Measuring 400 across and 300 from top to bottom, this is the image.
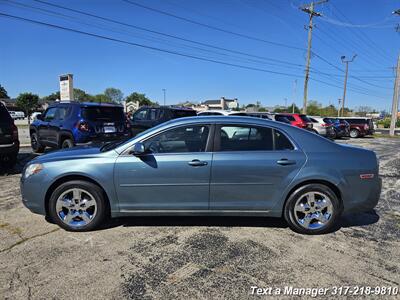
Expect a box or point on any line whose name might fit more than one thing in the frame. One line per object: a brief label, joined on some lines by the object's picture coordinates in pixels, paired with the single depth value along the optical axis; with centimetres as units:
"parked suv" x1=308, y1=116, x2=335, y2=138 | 2203
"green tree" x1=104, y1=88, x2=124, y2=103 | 13175
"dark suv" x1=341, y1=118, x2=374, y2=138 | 2741
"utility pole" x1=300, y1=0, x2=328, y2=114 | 2964
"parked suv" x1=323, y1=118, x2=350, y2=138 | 2558
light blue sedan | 423
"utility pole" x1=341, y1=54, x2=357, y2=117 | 4709
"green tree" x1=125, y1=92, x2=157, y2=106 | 11781
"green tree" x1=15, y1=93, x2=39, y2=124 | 5953
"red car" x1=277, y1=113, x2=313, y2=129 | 1923
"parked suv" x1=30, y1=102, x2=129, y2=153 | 866
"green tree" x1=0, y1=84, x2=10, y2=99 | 10253
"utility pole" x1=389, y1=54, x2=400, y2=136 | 3303
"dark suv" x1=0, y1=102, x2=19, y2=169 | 757
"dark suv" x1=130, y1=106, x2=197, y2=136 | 1191
